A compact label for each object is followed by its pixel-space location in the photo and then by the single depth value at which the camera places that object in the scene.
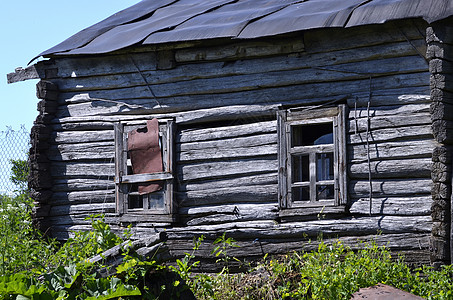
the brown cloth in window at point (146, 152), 20.34
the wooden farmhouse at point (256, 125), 16.64
